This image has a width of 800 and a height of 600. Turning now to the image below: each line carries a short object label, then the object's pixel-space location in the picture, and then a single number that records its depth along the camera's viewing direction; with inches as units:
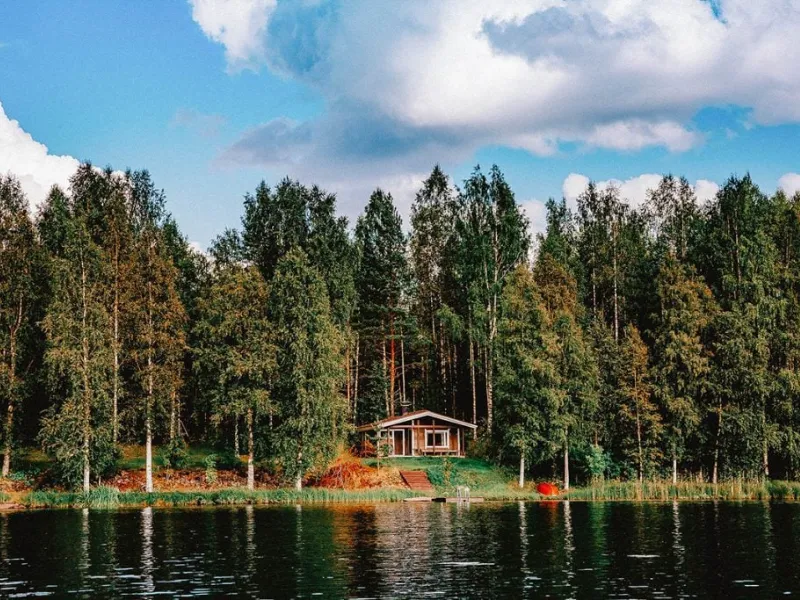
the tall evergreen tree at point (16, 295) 2429.9
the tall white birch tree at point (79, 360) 2273.6
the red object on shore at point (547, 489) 2536.9
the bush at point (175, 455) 2566.4
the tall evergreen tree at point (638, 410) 2650.1
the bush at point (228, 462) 2687.0
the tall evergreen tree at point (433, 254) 3619.6
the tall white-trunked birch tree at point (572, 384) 2630.4
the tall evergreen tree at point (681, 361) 2650.1
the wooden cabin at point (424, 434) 3129.9
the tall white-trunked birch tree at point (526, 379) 2623.0
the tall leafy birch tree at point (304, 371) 2460.6
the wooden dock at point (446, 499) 2417.4
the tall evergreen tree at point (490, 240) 3083.2
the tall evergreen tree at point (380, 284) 3238.2
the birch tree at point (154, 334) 2438.5
